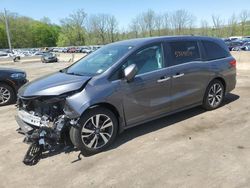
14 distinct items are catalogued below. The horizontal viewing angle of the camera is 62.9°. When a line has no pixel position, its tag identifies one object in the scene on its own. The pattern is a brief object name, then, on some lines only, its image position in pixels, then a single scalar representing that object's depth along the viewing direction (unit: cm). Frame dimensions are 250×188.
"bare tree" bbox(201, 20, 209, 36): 5801
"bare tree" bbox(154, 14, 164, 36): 6179
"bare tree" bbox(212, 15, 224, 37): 5698
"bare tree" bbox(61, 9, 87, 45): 7247
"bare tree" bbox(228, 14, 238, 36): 5780
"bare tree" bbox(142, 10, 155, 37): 6351
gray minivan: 303
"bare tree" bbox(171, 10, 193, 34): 5884
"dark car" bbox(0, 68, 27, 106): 577
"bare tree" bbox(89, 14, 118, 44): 6976
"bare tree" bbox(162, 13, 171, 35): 5973
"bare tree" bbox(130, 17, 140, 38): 6453
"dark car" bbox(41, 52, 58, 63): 2581
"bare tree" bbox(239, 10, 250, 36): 5809
